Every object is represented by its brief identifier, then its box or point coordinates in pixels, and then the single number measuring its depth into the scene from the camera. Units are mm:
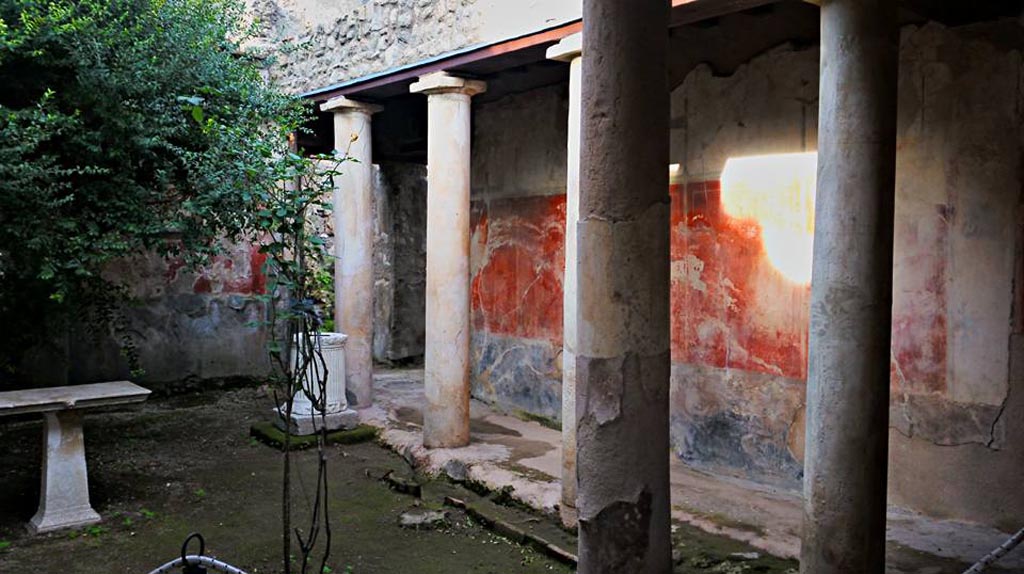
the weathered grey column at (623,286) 2473
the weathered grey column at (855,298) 3646
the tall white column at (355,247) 8289
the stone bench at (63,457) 5514
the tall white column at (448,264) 7070
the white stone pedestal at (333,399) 7945
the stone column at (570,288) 5646
